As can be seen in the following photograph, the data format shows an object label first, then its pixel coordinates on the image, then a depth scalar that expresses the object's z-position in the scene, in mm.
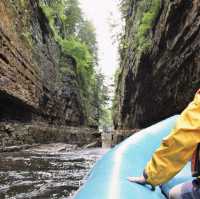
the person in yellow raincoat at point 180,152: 1073
